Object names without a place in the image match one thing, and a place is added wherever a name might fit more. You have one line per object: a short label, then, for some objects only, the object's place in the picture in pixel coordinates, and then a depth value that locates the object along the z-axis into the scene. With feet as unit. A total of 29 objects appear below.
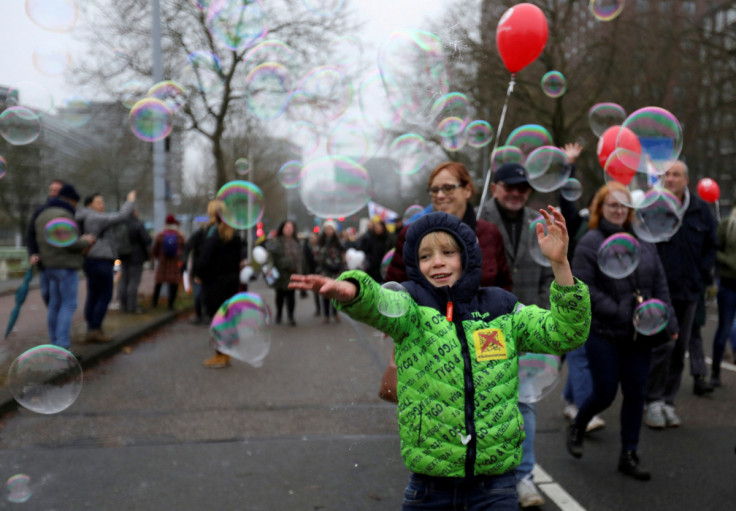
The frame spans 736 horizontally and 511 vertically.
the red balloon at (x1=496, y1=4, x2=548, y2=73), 16.29
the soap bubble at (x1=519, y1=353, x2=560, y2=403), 11.57
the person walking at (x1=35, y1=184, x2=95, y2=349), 23.25
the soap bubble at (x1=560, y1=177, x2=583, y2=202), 16.12
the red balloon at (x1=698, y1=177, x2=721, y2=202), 31.63
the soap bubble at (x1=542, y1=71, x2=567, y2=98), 24.59
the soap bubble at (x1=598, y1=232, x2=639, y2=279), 13.25
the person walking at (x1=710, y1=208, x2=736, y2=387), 20.90
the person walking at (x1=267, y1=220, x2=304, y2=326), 37.63
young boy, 7.52
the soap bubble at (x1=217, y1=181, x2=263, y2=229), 23.04
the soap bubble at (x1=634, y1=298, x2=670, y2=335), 13.01
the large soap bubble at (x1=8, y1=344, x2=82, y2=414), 13.93
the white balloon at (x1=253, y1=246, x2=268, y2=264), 37.99
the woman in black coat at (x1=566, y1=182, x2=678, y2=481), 13.20
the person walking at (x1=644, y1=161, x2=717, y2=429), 17.04
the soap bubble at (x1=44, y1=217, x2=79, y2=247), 23.03
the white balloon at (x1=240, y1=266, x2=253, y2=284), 29.53
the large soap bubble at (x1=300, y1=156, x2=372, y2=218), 18.74
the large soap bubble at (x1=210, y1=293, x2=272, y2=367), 17.01
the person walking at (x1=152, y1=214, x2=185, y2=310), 40.88
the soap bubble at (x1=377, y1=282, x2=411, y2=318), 7.52
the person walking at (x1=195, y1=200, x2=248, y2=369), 24.93
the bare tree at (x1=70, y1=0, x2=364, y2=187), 50.94
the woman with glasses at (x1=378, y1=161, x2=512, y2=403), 11.18
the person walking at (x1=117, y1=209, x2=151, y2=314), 37.06
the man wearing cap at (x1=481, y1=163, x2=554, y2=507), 13.05
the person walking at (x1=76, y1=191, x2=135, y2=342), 26.22
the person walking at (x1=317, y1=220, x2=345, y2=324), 41.88
